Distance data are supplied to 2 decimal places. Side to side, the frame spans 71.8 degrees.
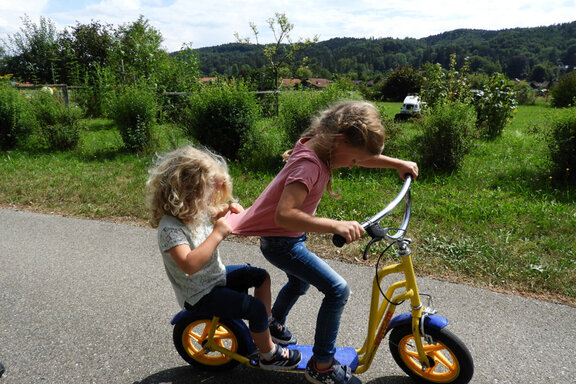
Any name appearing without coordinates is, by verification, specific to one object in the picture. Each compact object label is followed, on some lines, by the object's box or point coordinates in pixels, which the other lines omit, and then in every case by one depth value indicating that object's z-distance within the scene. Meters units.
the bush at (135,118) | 8.27
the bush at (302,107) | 6.73
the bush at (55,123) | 8.73
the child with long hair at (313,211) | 1.75
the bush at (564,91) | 24.90
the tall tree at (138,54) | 13.90
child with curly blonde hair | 1.82
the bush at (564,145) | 5.41
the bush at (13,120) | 8.76
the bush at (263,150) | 6.87
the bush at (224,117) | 7.30
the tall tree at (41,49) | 19.38
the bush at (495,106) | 9.23
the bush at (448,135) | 6.18
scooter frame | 1.96
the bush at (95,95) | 13.37
